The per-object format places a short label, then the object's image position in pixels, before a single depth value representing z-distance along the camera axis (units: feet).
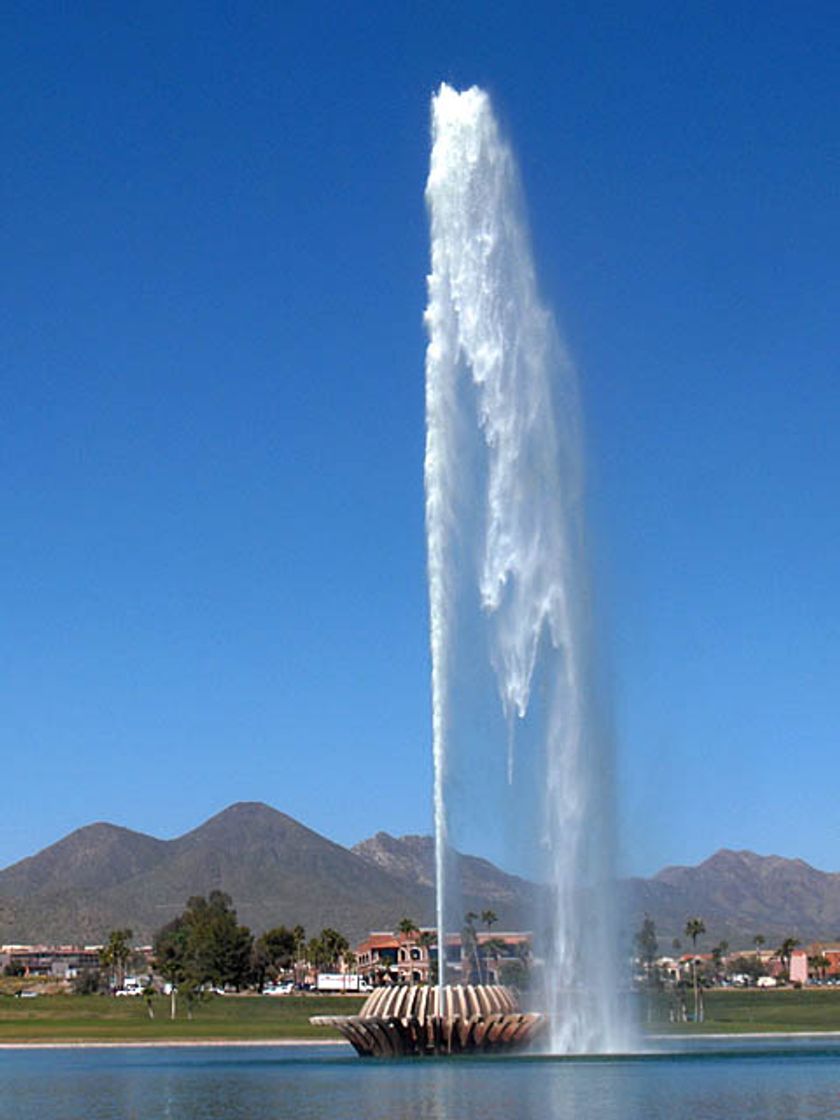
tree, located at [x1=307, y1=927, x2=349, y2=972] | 560.20
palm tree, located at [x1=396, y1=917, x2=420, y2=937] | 549.13
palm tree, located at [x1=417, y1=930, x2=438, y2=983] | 527.85
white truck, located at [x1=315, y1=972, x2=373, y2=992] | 478.59
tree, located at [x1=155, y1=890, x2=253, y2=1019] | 459.89
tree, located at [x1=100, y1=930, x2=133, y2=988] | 549.95
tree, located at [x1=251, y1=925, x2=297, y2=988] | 528.22
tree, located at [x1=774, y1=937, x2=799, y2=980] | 629.92
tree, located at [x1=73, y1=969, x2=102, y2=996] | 511.40
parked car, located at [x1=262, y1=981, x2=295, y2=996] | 493.15
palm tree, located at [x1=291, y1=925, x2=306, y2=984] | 564.71
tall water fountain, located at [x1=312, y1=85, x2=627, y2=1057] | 133.59
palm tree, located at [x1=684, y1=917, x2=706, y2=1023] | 545.85
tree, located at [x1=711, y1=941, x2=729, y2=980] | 586.45
